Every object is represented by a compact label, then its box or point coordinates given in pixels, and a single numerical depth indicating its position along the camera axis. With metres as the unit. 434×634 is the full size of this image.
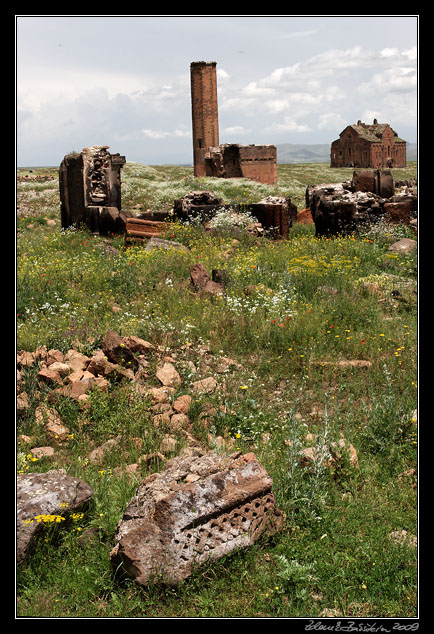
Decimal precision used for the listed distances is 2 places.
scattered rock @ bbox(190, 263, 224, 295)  8.46
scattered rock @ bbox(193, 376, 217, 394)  5.51
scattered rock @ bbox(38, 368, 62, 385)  5.40
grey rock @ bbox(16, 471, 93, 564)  3.13
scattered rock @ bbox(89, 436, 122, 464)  4.36
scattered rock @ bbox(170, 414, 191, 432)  4.83
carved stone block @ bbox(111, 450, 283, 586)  2.97
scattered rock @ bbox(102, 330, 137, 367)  6.00
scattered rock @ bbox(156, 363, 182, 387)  5.65
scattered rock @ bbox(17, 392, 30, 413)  5.01
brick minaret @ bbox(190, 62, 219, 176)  42.56
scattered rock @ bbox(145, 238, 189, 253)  11.49
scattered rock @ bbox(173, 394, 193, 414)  5.10
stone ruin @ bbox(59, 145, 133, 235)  15.00
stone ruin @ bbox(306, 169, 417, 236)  13.07
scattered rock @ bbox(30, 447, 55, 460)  4.36
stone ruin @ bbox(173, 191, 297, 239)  13.50
